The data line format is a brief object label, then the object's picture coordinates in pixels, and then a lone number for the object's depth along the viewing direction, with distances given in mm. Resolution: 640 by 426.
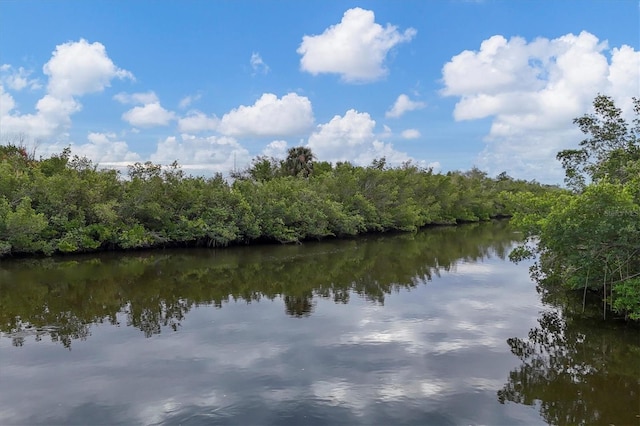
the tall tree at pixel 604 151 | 15852
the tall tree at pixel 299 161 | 52781
